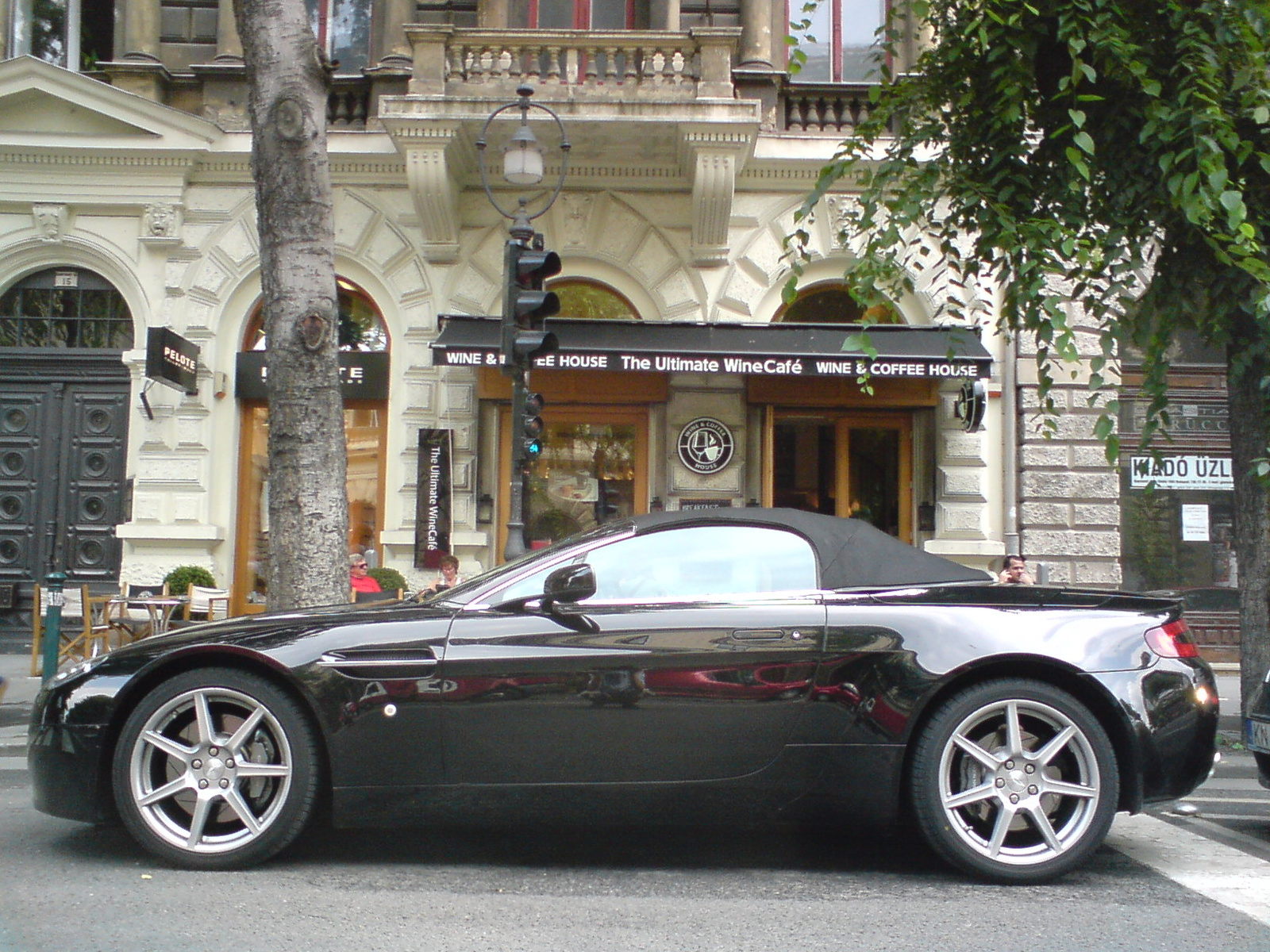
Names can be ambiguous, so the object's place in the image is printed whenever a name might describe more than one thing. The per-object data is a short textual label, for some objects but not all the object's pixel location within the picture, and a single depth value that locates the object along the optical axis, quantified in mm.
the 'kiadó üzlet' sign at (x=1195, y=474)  13289
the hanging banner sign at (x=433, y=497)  12820
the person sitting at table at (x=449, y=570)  10777
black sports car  4219
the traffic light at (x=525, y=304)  9117
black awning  11844
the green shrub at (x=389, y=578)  12305
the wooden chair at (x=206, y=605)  12211
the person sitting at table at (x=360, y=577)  11062
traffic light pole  9391
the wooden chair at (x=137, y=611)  11297
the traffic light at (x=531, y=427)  9469
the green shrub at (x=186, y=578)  12438
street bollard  9836
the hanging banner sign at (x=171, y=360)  11812
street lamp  9148
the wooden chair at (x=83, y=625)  10953
